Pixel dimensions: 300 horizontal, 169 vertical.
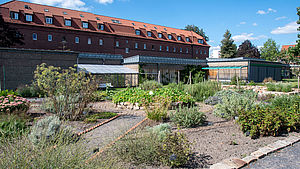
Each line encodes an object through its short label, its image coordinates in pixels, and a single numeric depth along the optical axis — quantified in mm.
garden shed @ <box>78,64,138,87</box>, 22266
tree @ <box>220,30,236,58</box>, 52375
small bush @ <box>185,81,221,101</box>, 11383
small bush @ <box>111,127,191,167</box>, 3592
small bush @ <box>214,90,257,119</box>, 6761
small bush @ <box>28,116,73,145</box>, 4277
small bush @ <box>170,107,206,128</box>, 5969
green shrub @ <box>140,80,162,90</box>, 12727
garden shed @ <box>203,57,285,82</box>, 27906
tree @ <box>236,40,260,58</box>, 56000
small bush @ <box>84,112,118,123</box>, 6472
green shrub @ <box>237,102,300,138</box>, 5168
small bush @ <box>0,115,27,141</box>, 4906
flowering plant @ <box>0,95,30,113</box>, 6766
